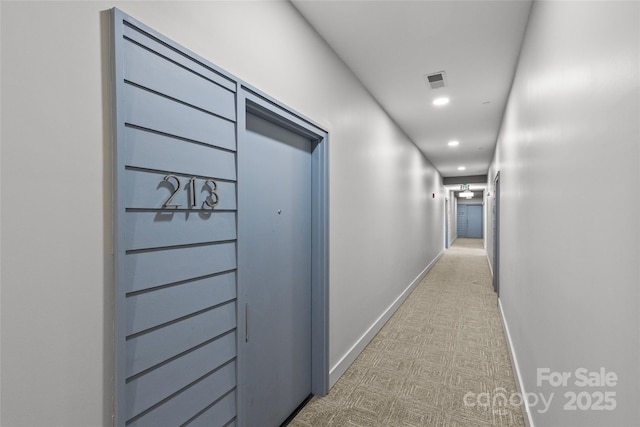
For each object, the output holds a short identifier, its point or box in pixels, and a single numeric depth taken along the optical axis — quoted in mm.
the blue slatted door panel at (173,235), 981
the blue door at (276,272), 1680
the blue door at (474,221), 16267
